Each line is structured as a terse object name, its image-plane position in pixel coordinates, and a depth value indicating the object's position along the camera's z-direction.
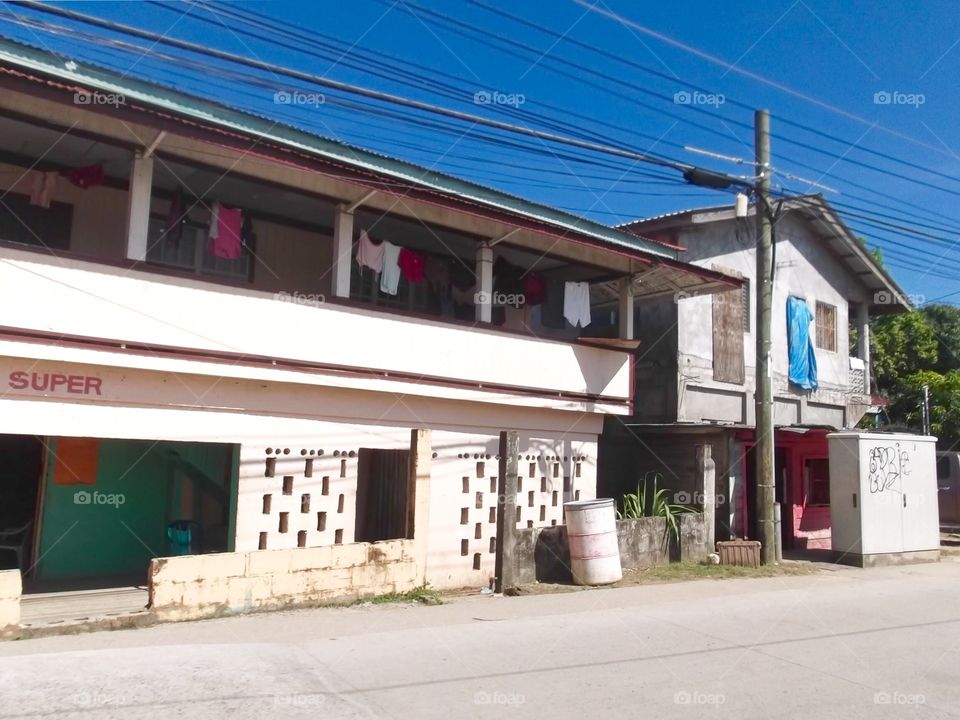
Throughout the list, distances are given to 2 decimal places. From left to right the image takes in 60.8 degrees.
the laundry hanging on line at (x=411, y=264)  12.66
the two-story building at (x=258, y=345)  9.06
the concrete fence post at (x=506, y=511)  11.00
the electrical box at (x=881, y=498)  14.72
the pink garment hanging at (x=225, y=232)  10.73
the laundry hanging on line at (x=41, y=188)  10.25
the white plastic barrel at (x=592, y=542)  11.79
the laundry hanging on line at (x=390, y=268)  12.36
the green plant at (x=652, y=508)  13.90
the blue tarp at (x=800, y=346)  19.28
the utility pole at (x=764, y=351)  14.13
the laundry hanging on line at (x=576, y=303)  14.52
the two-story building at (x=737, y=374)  16.06
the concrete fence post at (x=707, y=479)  14.76
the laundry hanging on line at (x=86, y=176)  10.32
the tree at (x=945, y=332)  29.73
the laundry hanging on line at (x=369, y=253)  12.06
